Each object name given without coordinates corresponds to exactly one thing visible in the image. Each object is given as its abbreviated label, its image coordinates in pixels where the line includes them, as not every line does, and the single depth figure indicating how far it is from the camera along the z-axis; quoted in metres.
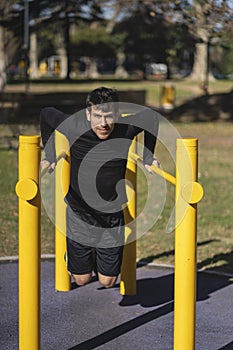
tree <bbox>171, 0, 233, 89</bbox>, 20.40
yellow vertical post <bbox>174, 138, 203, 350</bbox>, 5.67
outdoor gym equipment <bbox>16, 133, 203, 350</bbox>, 5.47
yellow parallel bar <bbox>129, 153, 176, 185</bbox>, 6.39
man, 6.88
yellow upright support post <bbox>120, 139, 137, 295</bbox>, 7.86
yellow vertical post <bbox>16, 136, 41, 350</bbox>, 5.45
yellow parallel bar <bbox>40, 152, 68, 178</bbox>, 6.48
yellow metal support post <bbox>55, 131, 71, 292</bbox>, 7.76
